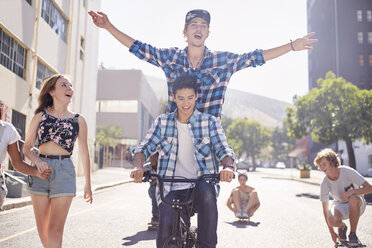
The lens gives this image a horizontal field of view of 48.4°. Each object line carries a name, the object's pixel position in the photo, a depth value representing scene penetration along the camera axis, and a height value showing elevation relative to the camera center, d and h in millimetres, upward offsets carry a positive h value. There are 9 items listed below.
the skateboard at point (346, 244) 5355 -1096
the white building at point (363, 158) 47588 +269
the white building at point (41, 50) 16562 +5318
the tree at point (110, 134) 51838 +3021
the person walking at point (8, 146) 3932 +74
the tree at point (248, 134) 100625 +5851
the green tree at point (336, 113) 25984 +3018
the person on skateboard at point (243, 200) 8766 -902
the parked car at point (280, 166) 99125 -1725
